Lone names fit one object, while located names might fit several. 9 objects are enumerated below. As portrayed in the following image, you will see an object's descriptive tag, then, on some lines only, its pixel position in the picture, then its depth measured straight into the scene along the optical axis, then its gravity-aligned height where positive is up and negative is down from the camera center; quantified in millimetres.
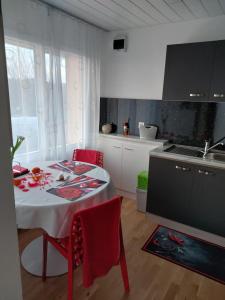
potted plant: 1940 -404
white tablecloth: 1446 -756
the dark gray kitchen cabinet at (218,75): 2151 +270
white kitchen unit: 2939 -808
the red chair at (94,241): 1265 -882
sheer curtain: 2109 +228
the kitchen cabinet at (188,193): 2174 -976
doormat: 1948 -1466
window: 2127 +128
